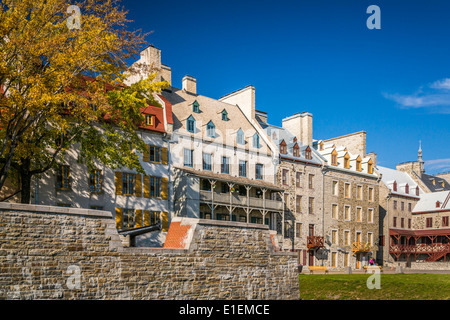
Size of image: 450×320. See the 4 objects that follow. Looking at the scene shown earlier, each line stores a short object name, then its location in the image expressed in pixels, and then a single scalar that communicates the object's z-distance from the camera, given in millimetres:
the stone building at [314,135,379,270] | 45344
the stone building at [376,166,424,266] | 52062
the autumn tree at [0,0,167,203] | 20153
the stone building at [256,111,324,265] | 41781
